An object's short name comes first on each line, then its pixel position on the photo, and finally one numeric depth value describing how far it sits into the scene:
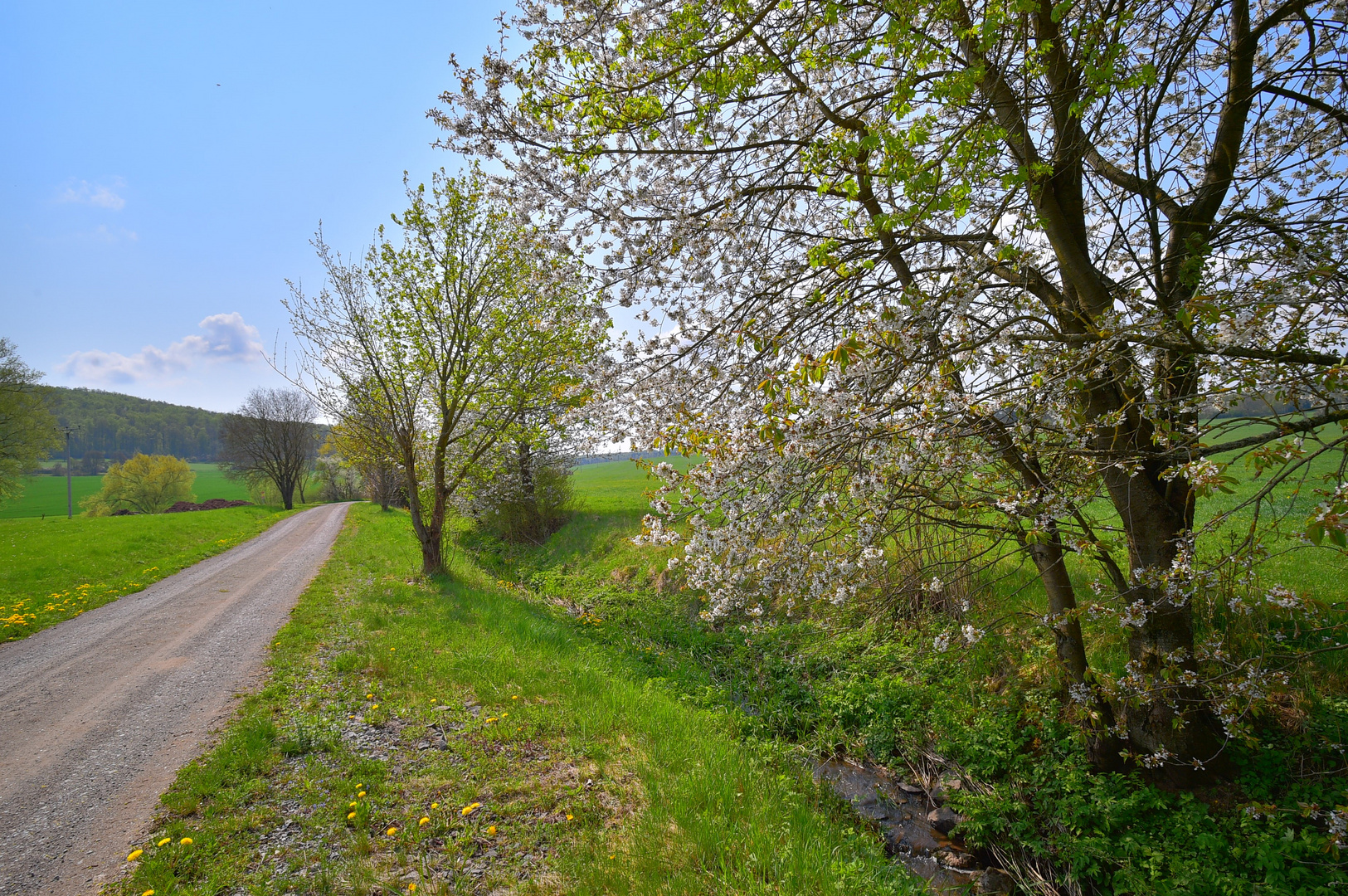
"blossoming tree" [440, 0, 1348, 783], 3.18
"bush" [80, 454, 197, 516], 41.91
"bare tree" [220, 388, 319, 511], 45.16
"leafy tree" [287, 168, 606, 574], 11.05
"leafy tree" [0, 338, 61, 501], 26.94
